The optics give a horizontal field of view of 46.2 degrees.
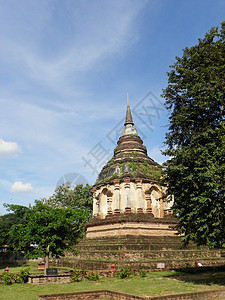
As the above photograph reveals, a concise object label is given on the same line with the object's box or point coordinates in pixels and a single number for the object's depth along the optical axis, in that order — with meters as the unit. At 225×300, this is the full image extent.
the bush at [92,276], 15.41
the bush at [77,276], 15.32
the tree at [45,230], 16.52
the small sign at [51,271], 15.40
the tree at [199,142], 12.61
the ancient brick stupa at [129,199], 23.65
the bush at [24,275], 15.11
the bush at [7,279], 14.62
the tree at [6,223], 30.39
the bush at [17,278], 15.09
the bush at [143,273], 16.47
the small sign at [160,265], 18.53
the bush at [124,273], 16.11
